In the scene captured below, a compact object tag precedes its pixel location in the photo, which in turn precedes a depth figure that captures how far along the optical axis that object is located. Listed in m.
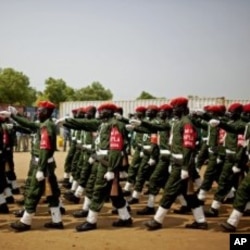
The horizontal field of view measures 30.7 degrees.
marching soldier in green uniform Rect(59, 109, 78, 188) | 12.80
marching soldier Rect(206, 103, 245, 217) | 9.29
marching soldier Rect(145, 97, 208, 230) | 7.80
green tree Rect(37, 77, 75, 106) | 57.00
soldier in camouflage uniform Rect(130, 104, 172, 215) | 9.12
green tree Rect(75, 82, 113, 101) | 69.62
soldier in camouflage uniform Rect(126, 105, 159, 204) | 10.72
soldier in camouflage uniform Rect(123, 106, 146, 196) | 11.62
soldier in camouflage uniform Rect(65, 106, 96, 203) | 10.59
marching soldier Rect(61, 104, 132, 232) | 8.04
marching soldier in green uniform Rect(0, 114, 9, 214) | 9.53
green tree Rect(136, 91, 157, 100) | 75.78
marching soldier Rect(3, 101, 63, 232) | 7.91
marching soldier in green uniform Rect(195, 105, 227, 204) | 10.48
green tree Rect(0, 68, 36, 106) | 50.12
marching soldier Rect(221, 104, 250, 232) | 7.54
